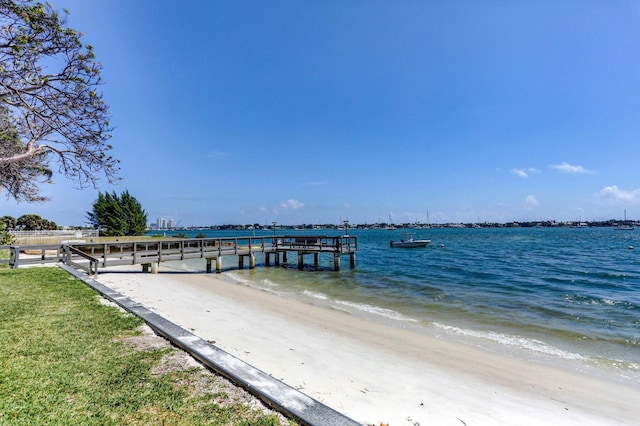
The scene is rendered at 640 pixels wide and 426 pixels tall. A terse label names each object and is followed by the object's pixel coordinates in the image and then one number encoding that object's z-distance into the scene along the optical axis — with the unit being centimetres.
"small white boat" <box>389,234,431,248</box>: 5026
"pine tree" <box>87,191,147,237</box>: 5381
